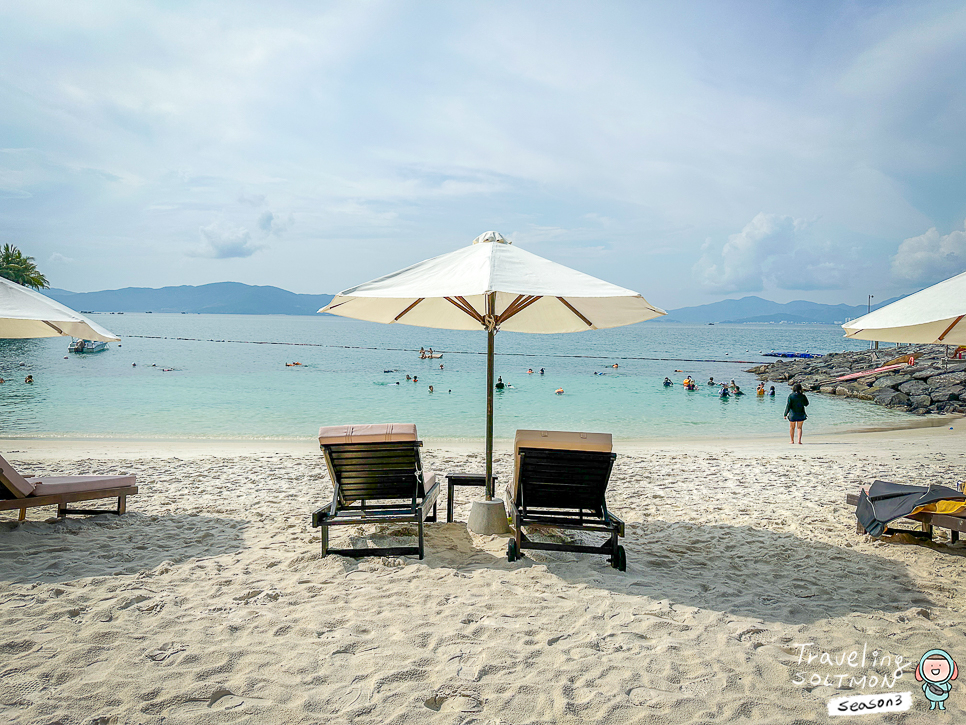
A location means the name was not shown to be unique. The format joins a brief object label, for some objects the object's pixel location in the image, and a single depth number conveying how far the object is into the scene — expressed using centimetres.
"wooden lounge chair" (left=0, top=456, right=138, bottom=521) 461
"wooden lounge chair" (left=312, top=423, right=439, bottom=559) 442
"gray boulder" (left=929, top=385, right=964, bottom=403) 2249
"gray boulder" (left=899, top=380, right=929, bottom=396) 2409
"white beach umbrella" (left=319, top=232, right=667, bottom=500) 400
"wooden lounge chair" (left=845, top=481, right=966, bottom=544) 443
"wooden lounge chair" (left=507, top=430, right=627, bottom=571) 430
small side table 551
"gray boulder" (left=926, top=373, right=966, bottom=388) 2450
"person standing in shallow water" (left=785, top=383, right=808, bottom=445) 1317
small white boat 4784
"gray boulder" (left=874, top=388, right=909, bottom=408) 2345
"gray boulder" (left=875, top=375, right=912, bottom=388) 2610
